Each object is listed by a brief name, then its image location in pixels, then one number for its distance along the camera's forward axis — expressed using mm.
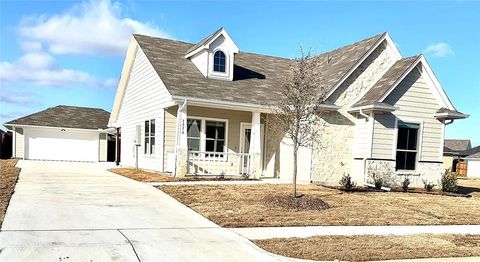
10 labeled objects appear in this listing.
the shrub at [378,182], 15316
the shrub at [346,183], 14461
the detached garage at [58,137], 31141
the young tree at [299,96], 11578
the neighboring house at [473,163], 48500
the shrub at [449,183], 16219
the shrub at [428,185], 15820
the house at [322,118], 16188
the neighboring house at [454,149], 50419
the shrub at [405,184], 15297
